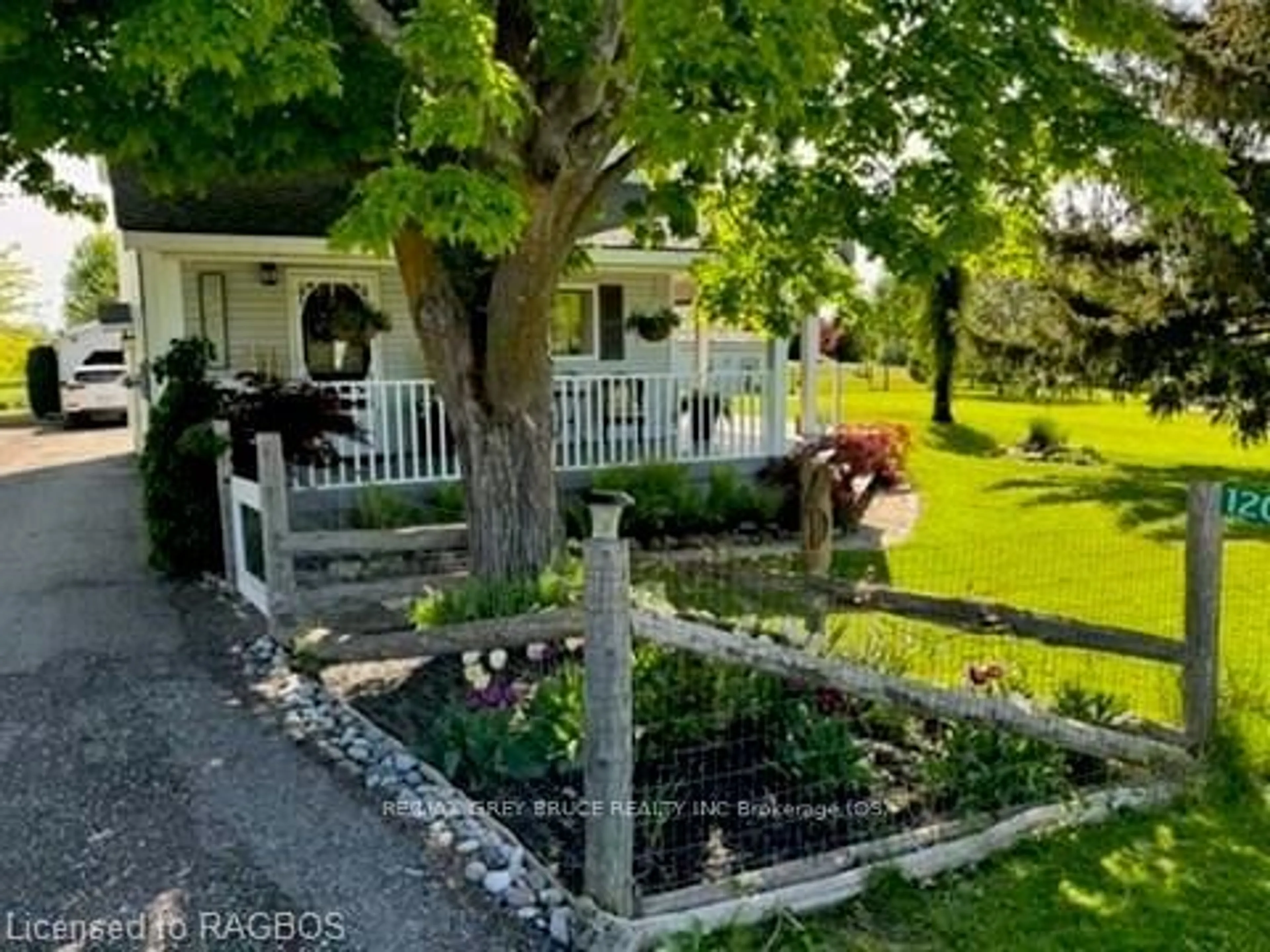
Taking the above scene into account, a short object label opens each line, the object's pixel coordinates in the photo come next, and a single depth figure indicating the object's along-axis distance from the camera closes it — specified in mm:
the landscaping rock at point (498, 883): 4055
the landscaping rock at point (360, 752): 5328
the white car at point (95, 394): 26453
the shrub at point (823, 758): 4906
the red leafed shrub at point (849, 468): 12883
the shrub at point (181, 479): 9195
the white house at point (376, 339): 12062
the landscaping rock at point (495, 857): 4215
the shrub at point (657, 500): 11953
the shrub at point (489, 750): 4930
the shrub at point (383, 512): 10773
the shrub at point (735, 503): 12508
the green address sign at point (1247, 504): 5031
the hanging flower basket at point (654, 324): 15656
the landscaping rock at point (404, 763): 5172
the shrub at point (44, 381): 29547
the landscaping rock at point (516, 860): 4164
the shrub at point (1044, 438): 24203
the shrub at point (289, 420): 9906
